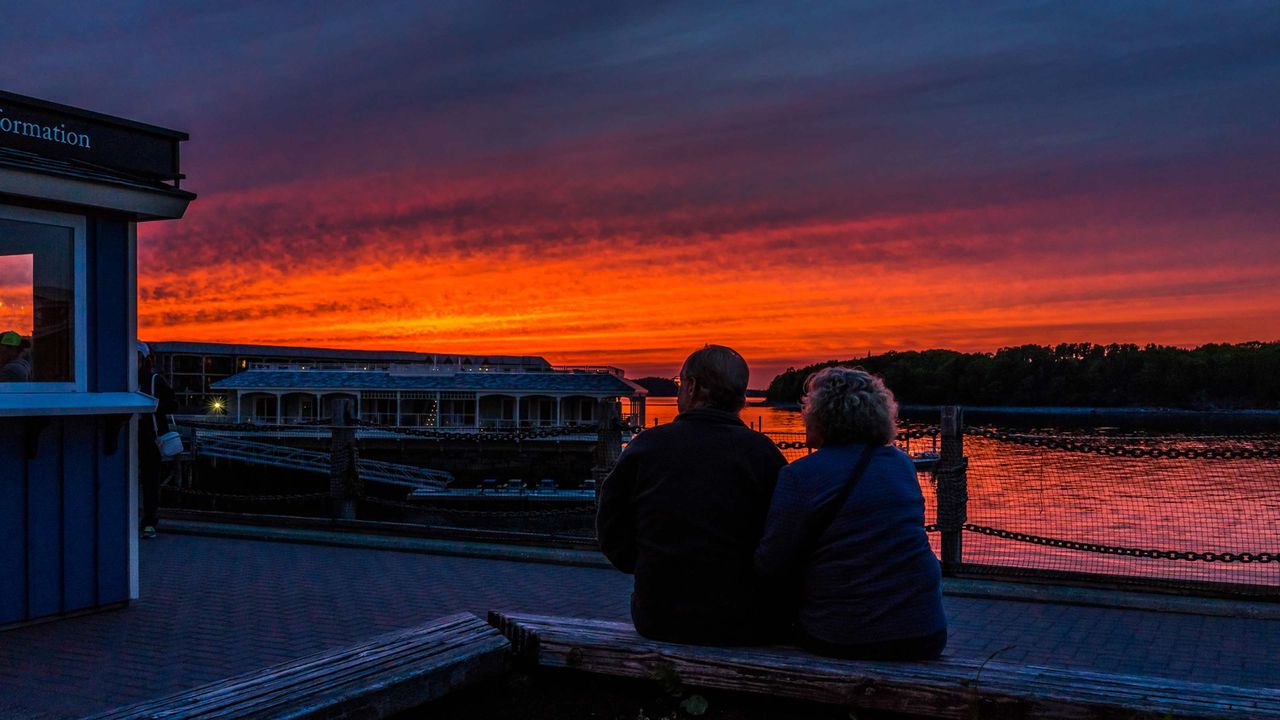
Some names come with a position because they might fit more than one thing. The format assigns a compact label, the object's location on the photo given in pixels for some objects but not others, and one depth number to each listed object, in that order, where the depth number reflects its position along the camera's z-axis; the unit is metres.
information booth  6.59
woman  3.61
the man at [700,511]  3.90
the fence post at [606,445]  10.77
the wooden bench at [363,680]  3.35
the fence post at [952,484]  8.88
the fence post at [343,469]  11.63
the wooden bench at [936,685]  3.30
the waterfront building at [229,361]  85.44
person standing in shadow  10.79
